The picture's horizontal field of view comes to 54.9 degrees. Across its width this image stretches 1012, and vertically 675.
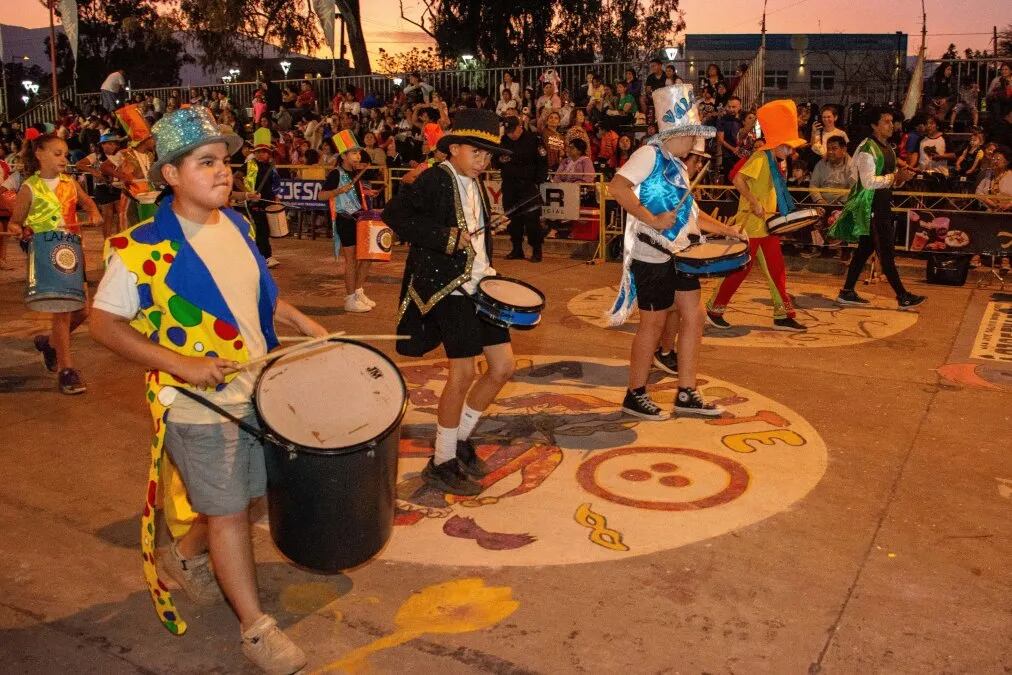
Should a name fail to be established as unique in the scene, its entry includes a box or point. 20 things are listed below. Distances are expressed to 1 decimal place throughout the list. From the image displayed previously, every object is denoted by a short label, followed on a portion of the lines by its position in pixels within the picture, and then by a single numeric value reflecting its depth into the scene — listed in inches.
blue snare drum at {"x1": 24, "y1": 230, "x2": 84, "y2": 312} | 270.2
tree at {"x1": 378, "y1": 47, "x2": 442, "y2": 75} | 1350.5
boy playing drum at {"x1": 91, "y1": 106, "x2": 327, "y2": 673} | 124.4
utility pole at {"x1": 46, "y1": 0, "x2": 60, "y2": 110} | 1213.1
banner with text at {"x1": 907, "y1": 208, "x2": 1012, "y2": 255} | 435.2
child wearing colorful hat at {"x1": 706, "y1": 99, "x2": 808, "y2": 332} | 316.2
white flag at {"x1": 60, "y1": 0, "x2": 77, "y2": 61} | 1104.8
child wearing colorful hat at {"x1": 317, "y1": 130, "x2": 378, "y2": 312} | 390.6
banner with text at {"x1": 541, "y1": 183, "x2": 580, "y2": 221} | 550.6
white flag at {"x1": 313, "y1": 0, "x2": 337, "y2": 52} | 958.4
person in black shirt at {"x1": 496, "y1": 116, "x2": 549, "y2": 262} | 527.5
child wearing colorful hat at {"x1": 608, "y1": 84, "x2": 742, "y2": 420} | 233.9
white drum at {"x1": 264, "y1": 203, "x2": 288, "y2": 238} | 474.3
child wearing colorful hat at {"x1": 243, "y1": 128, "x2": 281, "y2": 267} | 455.5
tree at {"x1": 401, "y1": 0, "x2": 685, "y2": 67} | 1229.1
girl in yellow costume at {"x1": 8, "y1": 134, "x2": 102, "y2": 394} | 274.7
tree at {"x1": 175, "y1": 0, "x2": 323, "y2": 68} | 1284.4
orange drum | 376.5
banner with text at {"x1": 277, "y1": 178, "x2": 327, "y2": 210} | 660.1
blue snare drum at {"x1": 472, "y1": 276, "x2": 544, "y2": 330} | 188.1
